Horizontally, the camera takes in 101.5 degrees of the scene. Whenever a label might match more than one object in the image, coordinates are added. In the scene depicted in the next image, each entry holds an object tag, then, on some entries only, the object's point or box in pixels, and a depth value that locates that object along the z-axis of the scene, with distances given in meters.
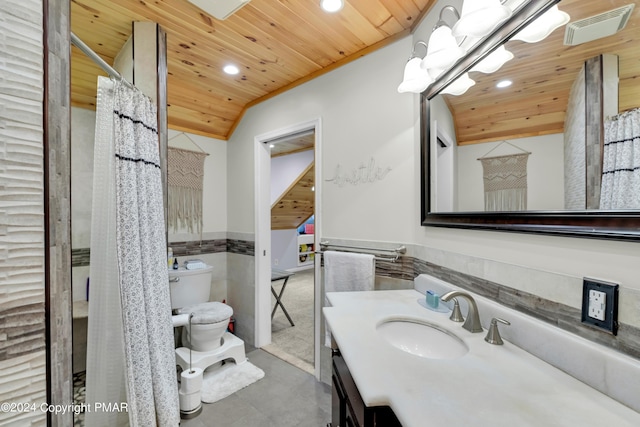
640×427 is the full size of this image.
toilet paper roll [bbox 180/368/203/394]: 1.69
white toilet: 1.96
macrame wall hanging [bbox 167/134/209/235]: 2.51
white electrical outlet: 0.65
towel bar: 1.60
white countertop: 0.57
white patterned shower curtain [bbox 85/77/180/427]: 1.23
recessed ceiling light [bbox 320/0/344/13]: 1.39
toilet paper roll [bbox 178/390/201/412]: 1.68
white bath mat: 1.87
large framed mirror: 0.66
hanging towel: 1.67
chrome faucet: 0.96
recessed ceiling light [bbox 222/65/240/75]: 2.02
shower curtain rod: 0.97
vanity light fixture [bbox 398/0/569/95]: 0.83
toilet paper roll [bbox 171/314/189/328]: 1.86
